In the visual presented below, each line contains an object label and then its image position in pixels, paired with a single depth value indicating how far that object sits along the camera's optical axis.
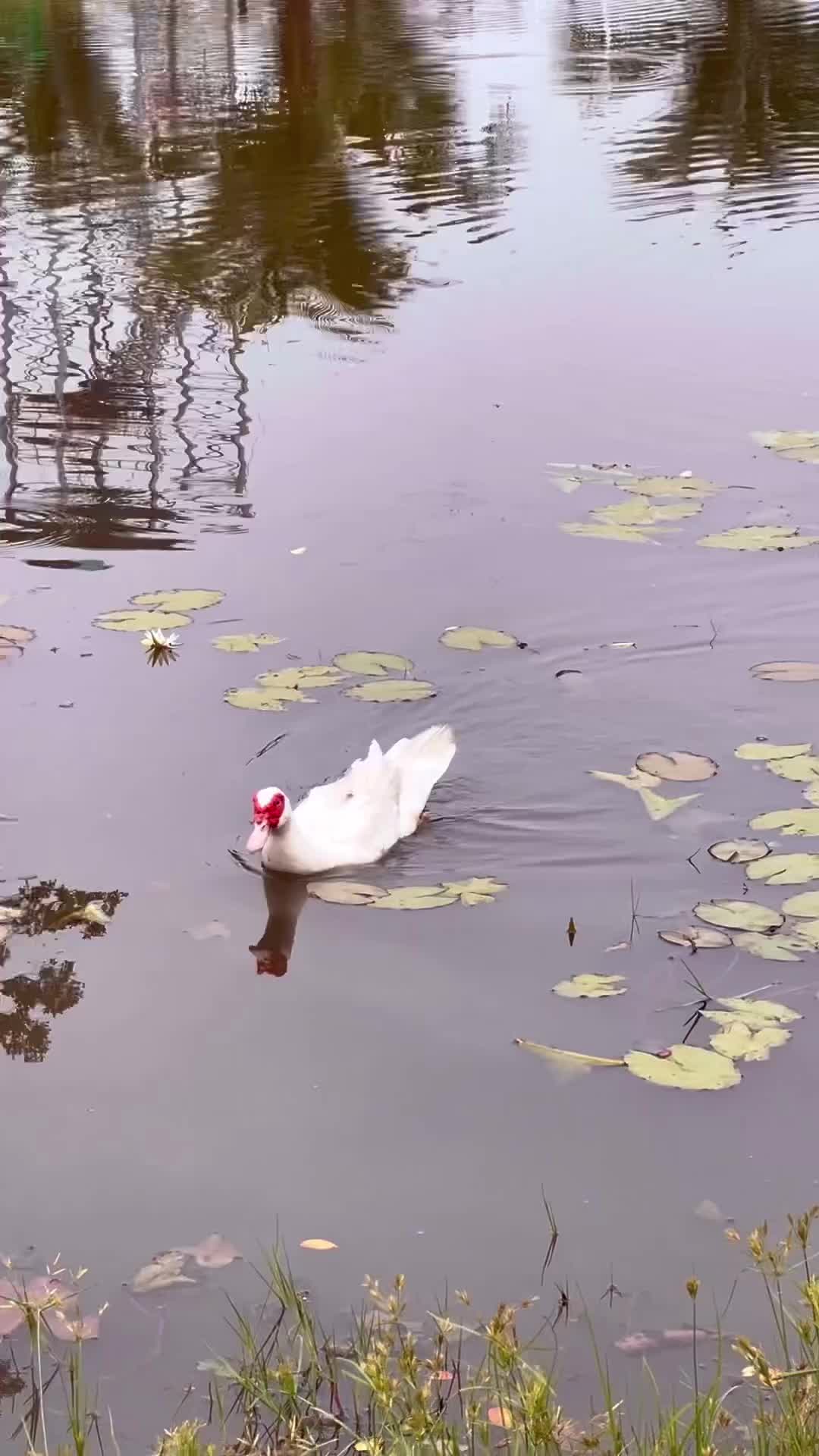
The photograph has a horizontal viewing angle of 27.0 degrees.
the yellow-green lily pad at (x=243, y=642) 7.66
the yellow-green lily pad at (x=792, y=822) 5.93
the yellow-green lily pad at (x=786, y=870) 5.63
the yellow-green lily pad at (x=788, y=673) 7.14
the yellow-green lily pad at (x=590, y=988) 5.15
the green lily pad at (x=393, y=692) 7.19
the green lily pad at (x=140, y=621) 7.88
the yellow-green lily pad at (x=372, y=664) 7.39
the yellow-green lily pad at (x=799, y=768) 6.29
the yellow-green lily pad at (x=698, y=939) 5.35
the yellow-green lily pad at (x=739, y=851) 5.86
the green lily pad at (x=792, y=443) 9.51
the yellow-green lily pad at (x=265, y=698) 7.11
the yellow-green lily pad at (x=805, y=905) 5.45
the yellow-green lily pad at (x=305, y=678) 7.28
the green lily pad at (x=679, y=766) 6.48
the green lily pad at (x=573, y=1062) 4.82
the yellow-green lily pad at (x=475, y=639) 7.57
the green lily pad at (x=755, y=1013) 4.91
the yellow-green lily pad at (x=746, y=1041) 4.77
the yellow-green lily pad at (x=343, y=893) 6.03
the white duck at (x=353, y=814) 6.06
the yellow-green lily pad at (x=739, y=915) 5.41
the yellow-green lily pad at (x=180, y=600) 8.08
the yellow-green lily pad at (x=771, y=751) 6.47
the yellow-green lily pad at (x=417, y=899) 5.84
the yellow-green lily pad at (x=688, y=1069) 4.63
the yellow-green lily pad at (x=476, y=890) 5.83
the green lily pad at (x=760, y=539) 8.29
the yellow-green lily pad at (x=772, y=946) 5.25
